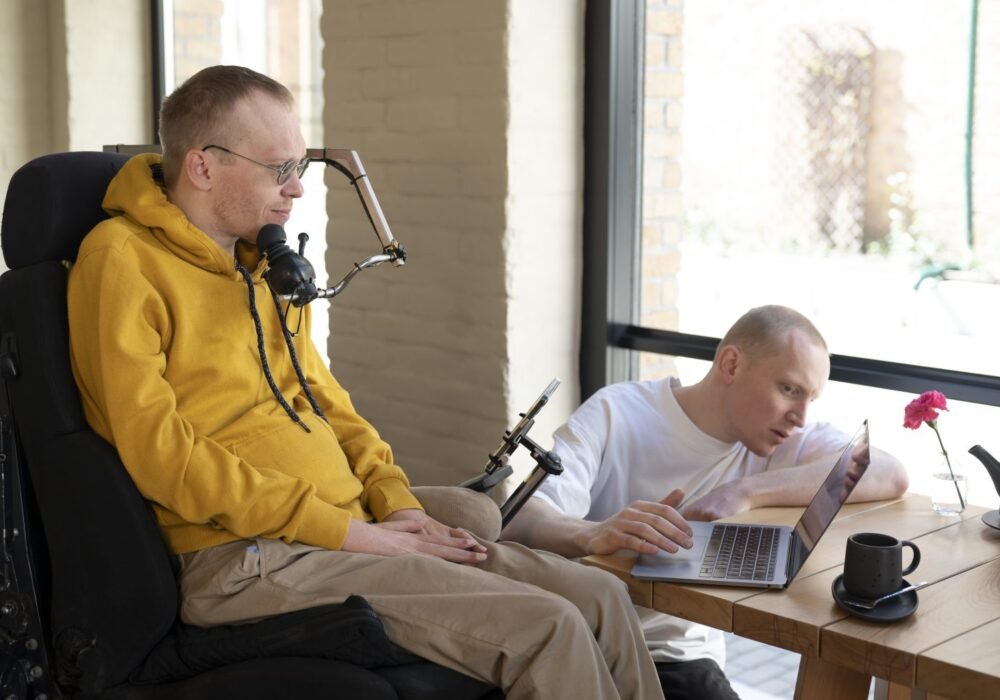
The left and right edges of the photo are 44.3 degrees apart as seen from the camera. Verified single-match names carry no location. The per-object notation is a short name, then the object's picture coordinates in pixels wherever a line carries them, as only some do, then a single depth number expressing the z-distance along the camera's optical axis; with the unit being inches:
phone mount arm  84.3
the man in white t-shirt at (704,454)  84.9
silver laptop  70.1
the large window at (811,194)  98.6
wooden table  59.9
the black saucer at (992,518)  80.4
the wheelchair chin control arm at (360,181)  89.9
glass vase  84.7
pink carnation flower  84.2
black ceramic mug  65.6
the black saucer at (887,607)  64.1
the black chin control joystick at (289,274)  74.1
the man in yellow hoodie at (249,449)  69.6
